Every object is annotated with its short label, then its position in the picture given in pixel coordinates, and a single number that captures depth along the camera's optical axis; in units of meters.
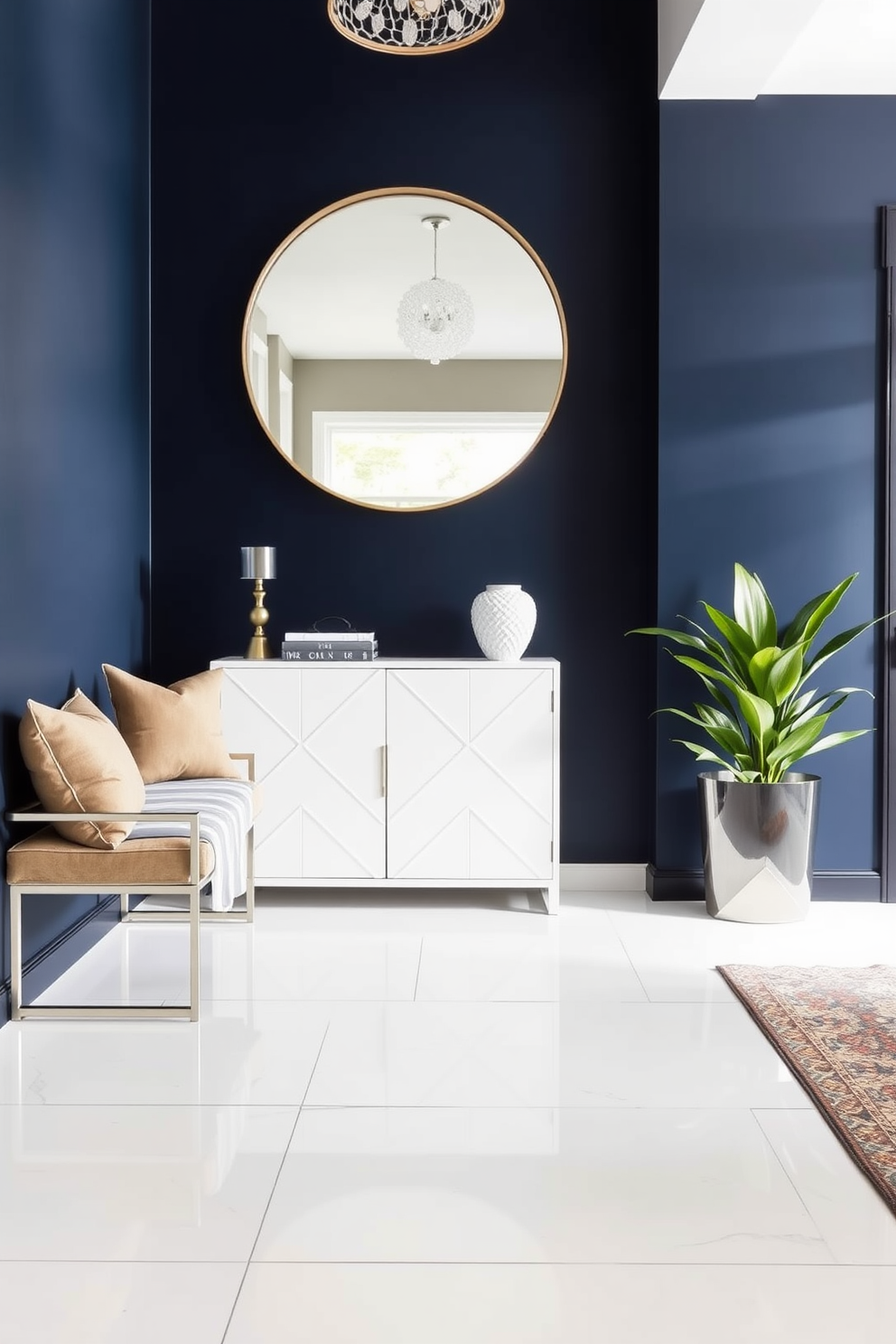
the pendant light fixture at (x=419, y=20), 2.68
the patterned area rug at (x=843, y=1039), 2.17
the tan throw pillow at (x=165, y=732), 3.52
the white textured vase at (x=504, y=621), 3.97
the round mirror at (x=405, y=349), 4.20
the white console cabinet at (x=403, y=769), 3.89
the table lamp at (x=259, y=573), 4.03
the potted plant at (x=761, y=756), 3.76
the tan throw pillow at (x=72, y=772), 2.84
